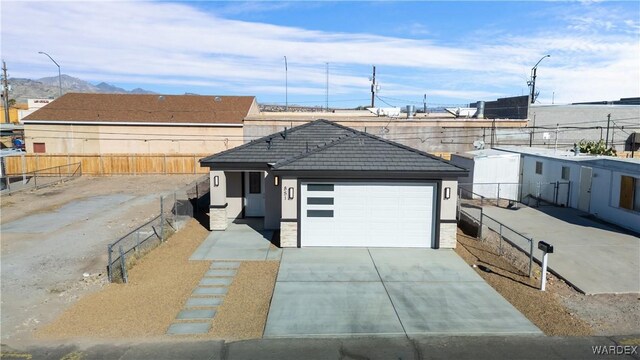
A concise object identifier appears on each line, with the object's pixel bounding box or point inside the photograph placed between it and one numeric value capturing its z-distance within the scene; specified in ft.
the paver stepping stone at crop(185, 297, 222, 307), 34.19
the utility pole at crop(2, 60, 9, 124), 190.07
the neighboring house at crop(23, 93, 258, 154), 130.72
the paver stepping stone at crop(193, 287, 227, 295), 36.55
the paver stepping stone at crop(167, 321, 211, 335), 29.81
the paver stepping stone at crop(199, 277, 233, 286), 38.60
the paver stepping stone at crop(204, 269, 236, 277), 41.09
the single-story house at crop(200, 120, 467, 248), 49.24
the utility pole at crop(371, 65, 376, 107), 190.44
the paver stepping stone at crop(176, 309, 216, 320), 32.09
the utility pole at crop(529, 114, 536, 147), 119.85
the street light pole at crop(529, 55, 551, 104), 140.17
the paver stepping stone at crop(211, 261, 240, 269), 43.01
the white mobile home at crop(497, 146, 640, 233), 57.82
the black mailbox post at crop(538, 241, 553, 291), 37.24
